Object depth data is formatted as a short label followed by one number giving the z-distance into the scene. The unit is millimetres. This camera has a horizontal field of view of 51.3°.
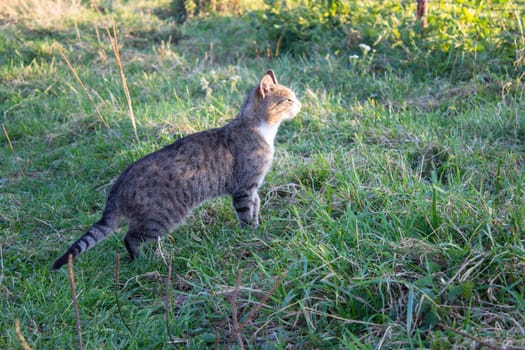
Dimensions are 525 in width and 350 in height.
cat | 3592
